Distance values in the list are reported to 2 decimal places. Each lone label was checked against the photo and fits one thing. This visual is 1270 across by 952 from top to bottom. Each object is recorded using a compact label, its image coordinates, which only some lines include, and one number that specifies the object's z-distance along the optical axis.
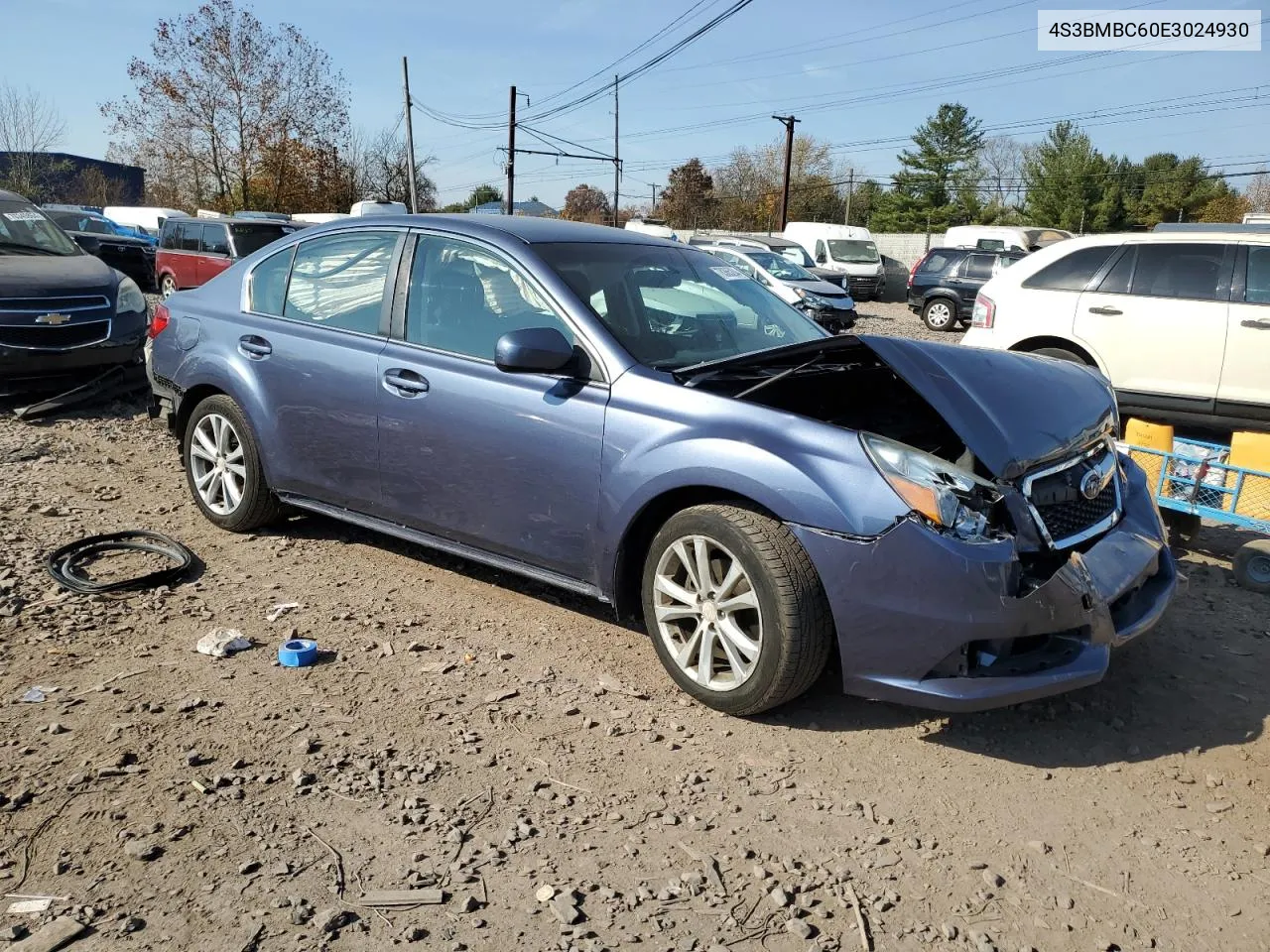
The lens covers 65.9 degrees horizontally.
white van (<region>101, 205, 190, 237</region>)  35.12
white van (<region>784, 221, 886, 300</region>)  29.09
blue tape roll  3.77
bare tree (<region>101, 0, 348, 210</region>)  37.00
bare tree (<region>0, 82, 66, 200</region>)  39.28
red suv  17.45
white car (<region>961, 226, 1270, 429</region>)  7.57
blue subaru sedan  3.06
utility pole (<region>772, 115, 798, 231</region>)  42.00
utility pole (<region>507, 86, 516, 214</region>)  40.29
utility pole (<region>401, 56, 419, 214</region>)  37.83
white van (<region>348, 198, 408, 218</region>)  24.91
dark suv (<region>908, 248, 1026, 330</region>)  20.98
